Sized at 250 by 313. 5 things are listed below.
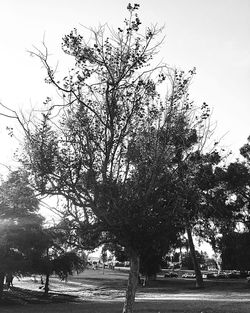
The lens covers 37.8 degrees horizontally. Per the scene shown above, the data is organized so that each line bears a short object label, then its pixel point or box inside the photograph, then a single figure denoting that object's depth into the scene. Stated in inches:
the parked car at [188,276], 3009.8
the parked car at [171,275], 3179.4
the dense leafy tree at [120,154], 538.0
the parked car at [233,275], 2851.1
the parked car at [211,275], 2807.6
